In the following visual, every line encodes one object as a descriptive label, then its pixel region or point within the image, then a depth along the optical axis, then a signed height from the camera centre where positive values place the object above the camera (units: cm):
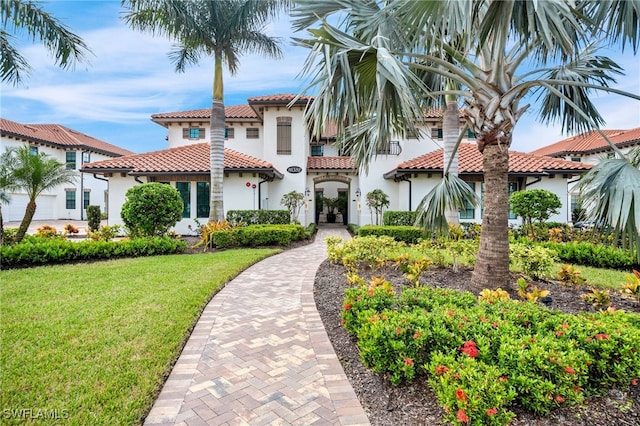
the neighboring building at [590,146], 2519 +610
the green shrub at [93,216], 1780 -21
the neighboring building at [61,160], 2673 +530
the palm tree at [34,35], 920 +577
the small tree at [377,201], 1791 +66
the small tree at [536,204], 1273 +35
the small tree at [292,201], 1845 +68
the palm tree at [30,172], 1169 +156
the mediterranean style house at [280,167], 1647 +253
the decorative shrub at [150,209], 1106 +12
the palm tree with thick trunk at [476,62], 418 +248
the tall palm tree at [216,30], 1188 +757
